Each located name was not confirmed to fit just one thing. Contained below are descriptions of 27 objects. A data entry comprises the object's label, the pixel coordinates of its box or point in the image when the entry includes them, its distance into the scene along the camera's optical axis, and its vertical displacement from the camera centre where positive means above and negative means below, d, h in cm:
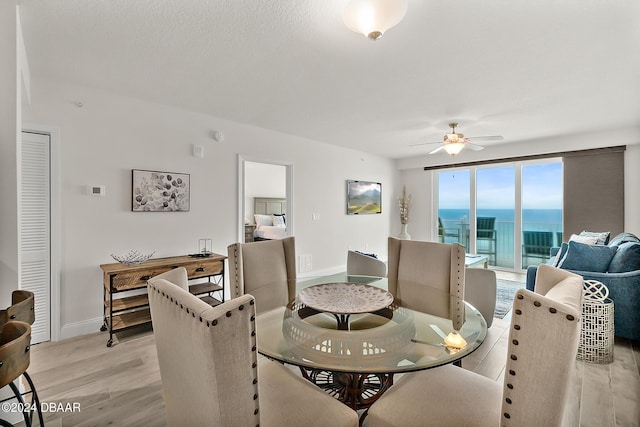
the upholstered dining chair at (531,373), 80 -46
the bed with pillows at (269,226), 655 -30
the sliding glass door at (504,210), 521 +8
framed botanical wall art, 309 +25
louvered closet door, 256 -12
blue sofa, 261 -65
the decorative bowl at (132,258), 289 -46
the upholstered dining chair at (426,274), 195 -47
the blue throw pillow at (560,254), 333 -48
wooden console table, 262 -66
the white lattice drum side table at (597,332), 239 -97
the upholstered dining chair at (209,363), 80 -45
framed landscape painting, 561 +33
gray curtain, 426 +36
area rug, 353 -116
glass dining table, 126 -62
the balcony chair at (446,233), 628 -42
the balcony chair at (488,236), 580 -44
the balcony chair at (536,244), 526 -55
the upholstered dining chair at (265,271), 214 -46
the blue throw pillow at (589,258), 285 -43
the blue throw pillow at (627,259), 266 -41
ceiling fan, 381 +96
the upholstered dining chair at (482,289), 268 -70
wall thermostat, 284 +23
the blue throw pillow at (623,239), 335 -29
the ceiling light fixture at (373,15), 146 +104
